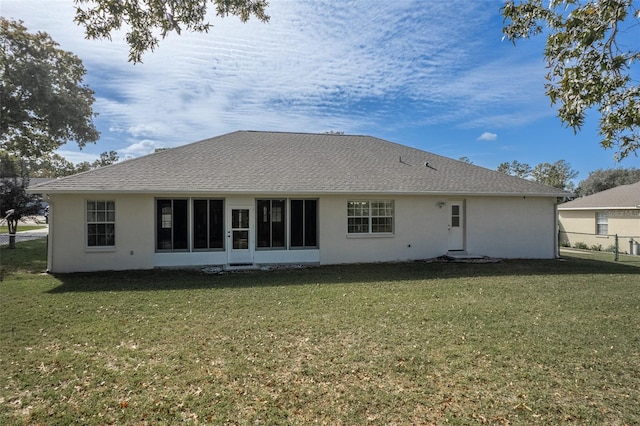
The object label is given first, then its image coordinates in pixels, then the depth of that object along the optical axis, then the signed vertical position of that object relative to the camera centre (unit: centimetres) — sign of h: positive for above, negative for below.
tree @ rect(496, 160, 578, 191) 5319 +680
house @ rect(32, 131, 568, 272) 1204 +42
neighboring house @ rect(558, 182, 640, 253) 2192 +23
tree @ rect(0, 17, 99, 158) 2070 +736
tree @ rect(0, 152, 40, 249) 1908 +111
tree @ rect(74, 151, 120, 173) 6814 +1168
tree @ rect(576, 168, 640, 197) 4708 +525
